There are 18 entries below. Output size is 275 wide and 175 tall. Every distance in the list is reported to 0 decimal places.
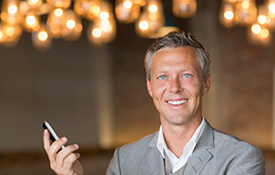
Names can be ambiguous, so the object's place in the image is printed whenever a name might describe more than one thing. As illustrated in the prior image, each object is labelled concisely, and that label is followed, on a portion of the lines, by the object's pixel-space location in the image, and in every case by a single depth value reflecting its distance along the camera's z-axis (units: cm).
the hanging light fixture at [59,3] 438
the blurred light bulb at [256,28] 536
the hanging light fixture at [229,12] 509
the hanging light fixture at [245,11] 479
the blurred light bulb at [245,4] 475
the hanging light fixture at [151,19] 485
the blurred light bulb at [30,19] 490
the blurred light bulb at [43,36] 530
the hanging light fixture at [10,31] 561
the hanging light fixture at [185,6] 449
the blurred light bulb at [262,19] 529
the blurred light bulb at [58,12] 470
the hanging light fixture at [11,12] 465
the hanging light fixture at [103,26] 505
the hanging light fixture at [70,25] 505
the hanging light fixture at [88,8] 475
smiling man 177
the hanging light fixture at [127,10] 461
